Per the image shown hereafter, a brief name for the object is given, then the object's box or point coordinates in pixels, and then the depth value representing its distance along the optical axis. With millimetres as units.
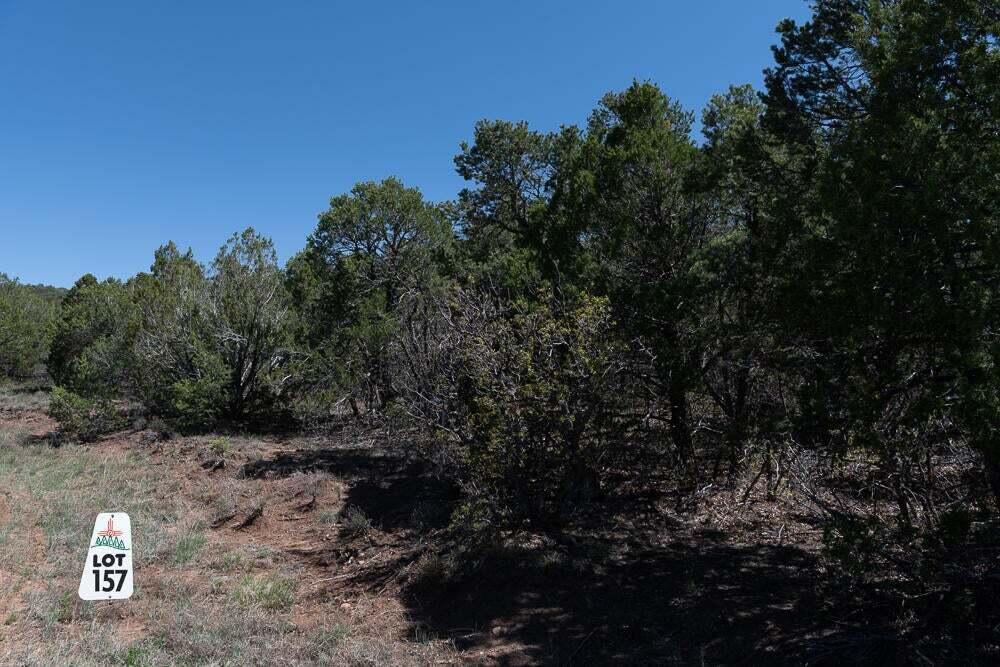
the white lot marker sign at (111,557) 5895
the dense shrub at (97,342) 22000
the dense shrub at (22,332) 36000
